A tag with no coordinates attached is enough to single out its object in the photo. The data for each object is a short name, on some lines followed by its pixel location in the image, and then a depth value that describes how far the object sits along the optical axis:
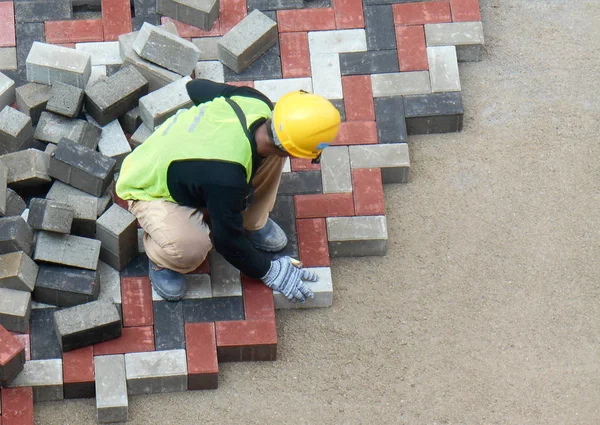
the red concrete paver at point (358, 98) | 14.29
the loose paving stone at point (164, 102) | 13.55
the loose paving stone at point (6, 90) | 13.89
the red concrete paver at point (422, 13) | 14.91
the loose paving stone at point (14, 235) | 12.66
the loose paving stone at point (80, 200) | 13.05
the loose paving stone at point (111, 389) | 12.43
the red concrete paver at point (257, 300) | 12.99
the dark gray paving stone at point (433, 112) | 14.30
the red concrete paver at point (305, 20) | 14.80
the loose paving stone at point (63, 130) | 13.58
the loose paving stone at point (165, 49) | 13.91
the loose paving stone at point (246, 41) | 14.26
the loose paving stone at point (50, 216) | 12.76
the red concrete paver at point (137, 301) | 12.92
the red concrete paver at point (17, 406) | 12.31
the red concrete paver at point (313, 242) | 13.41
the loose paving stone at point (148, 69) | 13.95
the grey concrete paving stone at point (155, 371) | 12.59
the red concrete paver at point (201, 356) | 12.62
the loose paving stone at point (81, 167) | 13.11
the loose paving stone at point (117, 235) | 12.85
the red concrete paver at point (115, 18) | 14.62
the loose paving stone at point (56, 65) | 13.80
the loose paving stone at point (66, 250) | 12.80
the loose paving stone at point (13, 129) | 13.52
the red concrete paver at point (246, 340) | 12.81
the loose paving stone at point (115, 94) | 13.62
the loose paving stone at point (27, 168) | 13.26
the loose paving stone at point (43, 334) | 12.65
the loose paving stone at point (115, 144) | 13.60
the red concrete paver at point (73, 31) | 14.56
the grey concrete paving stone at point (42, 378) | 12.48
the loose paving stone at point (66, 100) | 13.59
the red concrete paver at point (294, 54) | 14.53
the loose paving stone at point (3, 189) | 12.98
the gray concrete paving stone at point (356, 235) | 13.50
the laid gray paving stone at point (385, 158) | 13.96
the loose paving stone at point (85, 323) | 12.41
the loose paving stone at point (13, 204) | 13.16
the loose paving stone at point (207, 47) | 14.58
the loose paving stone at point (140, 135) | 13.76
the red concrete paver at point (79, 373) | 12.51
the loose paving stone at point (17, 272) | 12.56
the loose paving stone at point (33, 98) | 13.77
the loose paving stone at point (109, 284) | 13.04
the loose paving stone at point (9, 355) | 12.06
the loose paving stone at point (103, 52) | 14.40
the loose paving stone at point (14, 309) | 12.55
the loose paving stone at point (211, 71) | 14.41
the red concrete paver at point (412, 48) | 14.60
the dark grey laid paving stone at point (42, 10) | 14.65
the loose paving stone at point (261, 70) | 14.47
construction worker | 11.77
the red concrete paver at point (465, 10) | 14.98
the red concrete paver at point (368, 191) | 13.70
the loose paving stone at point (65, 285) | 12.73
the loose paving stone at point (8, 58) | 14.36
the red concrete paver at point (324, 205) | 13.69
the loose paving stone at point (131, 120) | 13.87
